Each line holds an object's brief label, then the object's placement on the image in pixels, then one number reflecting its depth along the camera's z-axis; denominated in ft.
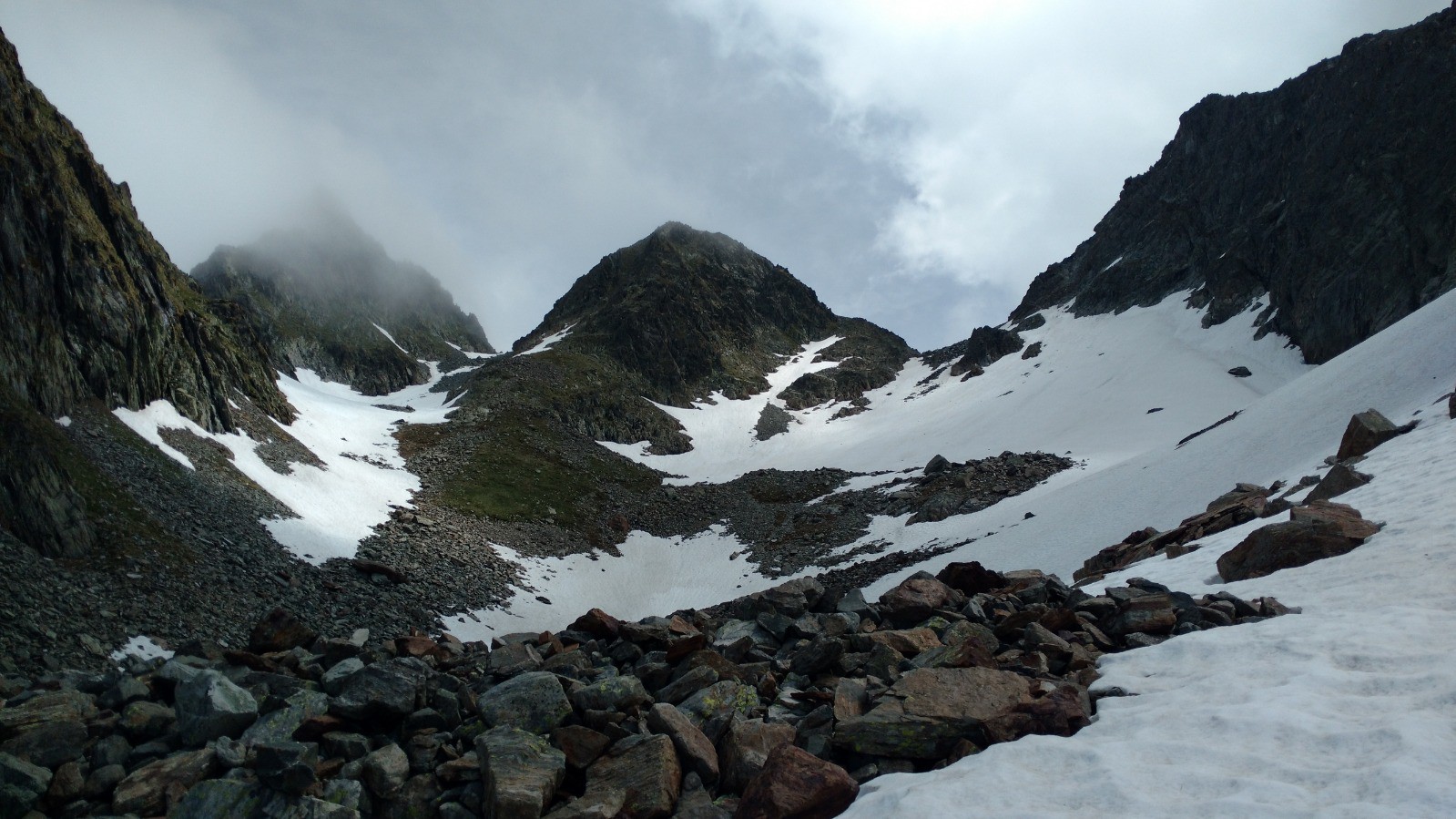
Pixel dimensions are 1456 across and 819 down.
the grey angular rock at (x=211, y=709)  32.01
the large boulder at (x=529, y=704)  32.86
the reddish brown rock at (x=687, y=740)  29.37
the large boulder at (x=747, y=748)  28.63
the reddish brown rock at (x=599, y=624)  46.50
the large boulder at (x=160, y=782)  28.37
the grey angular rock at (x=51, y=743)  30.30
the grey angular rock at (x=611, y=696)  34.01
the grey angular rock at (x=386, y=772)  29.01
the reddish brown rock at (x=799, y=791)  25.23
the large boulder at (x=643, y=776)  27.02
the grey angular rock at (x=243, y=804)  27.45
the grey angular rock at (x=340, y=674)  35.91
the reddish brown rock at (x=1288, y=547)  45.37
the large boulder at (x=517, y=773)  27.07
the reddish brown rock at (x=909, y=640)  39.27
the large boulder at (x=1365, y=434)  74.54
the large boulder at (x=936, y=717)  28.25
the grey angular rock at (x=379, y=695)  33.22
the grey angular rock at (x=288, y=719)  31.96
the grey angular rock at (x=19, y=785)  27.99
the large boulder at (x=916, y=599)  45.45
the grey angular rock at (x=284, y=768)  28.09
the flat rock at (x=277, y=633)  45.11
